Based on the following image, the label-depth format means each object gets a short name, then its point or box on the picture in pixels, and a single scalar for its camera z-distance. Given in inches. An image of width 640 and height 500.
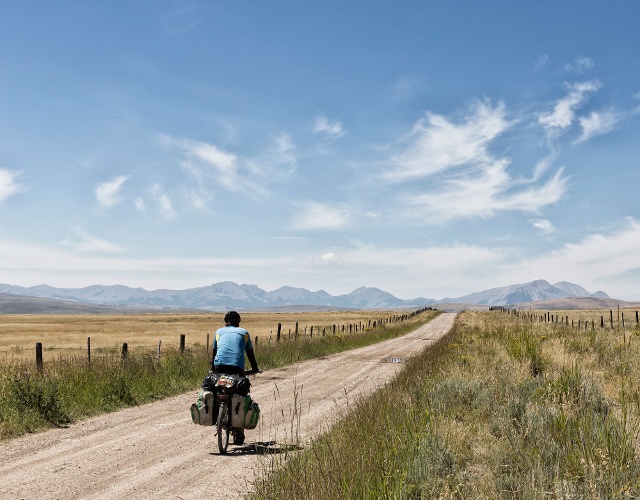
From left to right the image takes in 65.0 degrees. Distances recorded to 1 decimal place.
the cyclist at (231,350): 353.4
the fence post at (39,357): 567.8
